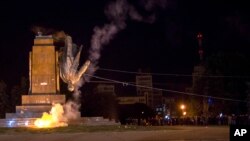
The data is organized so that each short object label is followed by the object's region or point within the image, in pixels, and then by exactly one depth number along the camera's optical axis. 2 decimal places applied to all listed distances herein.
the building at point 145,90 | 182.82
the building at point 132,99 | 159.19
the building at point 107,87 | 166.77
